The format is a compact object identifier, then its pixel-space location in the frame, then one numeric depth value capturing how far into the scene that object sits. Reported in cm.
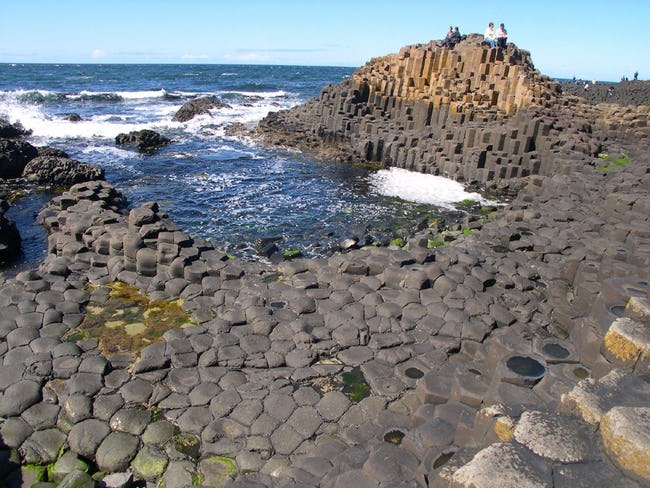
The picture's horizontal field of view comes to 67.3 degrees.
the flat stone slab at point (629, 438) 320
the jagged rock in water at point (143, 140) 2513
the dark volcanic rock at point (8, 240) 1150
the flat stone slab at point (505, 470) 325
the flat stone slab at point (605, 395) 386
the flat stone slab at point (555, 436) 349
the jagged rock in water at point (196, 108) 3482
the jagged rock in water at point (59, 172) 1798
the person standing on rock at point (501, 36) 2483
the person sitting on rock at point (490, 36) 2481
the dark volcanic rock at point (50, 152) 2057
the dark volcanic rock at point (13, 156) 1859
